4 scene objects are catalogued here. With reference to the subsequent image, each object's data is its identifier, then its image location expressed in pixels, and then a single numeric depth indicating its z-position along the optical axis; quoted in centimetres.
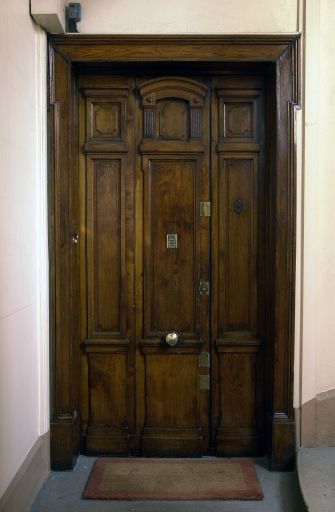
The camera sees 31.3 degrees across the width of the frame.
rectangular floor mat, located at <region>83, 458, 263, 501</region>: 334
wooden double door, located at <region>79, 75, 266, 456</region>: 381
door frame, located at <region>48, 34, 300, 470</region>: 357
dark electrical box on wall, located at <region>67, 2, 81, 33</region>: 352
